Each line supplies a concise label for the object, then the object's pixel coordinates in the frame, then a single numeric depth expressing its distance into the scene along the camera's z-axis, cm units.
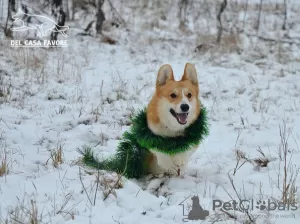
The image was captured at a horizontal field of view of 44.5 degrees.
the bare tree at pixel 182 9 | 1296
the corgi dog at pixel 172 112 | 329
